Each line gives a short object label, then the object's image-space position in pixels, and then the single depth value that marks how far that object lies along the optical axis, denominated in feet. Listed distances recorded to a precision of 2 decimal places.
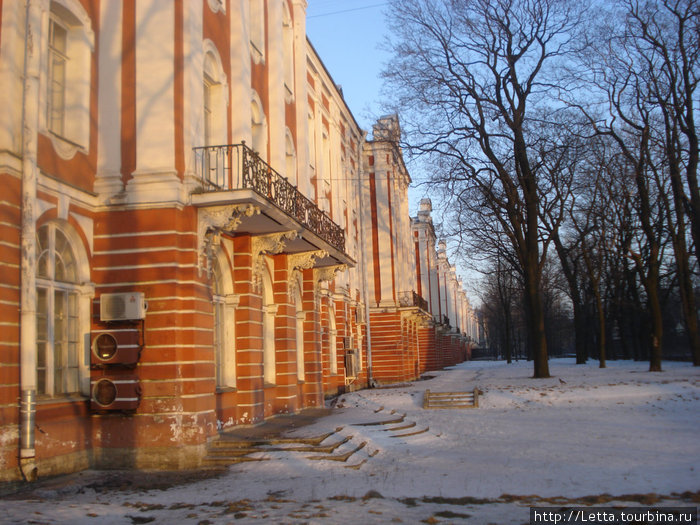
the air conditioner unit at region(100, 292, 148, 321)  38.32
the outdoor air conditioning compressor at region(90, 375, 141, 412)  38.29
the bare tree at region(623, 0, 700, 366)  93.45
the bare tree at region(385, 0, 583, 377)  90.17
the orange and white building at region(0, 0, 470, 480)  33.22
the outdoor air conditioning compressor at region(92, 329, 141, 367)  38.37
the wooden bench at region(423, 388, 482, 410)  74.41
